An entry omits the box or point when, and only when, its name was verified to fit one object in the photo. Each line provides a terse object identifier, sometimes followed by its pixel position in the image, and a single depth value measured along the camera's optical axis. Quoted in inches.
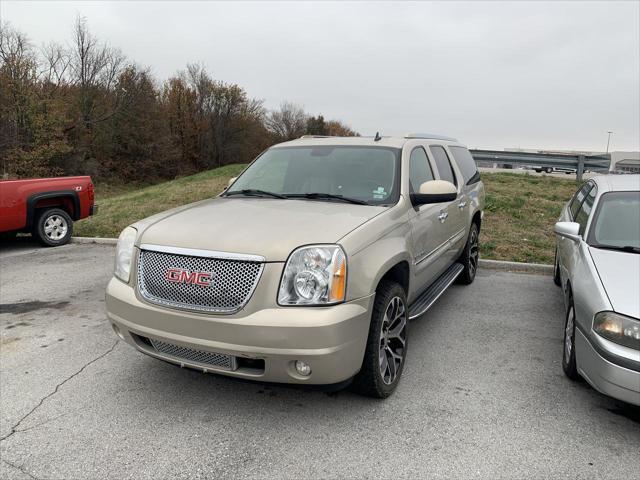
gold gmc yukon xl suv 102.4
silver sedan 107.2
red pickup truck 313.9
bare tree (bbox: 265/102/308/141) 2353.6
